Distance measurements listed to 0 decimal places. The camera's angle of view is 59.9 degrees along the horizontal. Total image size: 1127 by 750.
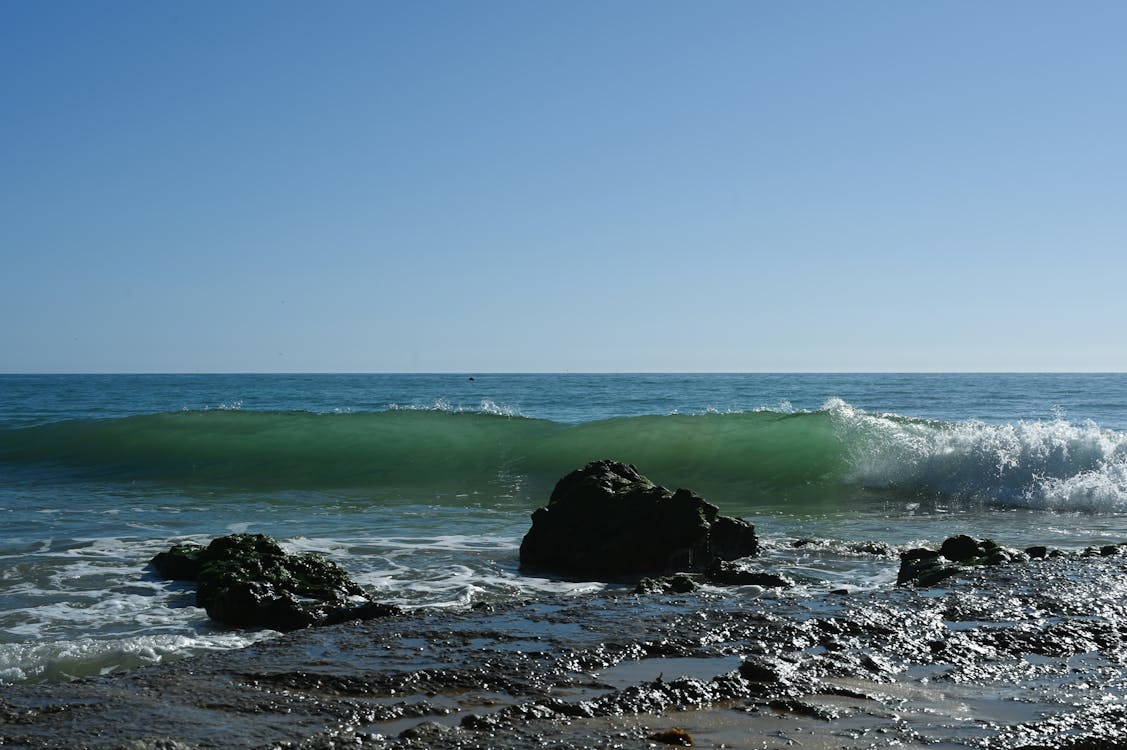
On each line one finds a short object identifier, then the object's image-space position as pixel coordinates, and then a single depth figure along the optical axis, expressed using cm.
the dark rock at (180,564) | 753
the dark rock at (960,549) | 791
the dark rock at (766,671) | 436
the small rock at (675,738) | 358
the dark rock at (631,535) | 805
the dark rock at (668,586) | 655
